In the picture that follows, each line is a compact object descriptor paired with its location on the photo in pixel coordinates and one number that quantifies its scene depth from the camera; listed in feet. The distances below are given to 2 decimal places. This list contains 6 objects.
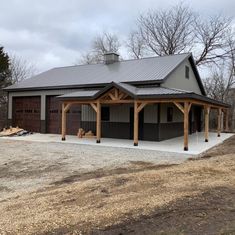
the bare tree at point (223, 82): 84.24
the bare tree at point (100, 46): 113.00
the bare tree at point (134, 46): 98.41
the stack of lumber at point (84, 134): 45.15
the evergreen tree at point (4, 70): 66.54
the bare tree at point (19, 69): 97.84
